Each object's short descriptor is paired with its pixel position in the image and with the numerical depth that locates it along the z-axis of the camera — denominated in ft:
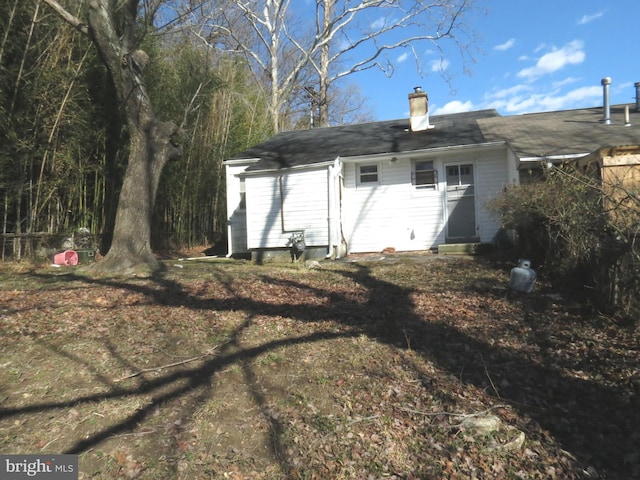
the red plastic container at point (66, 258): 30.96
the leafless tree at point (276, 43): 74.95
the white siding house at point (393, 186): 37.88
